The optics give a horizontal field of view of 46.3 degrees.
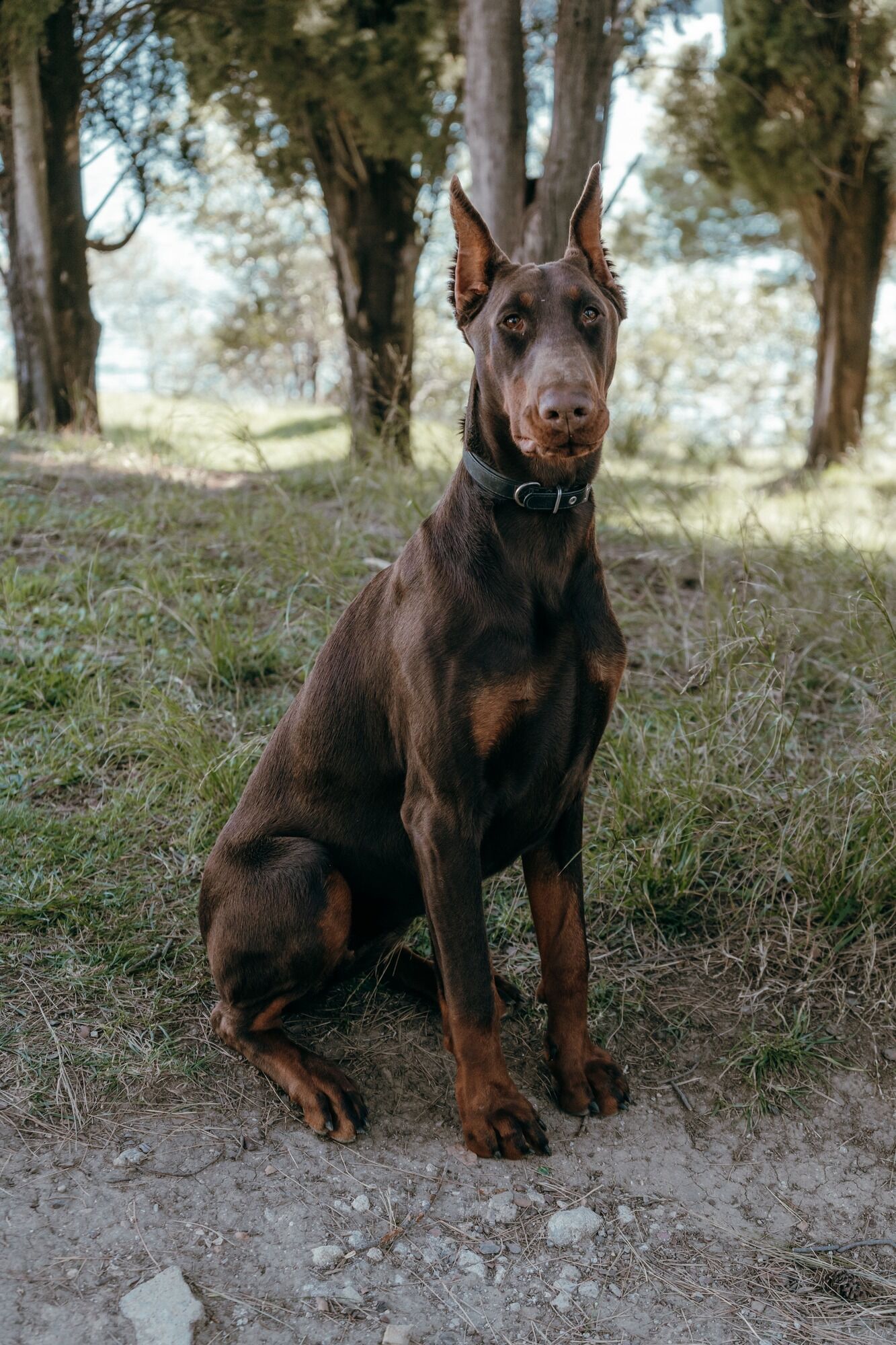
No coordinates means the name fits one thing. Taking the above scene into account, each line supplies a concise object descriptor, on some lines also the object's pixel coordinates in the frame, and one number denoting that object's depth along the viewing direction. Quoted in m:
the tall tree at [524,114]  4.98
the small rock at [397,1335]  1.87
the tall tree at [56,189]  7.58
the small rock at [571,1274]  2.08
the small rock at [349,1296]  1.97
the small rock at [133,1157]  2.28
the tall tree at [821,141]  7.99
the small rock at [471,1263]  2.08
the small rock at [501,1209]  2.21
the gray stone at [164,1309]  1.83
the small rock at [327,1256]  2.05
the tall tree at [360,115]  6.83
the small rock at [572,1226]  2.17
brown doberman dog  2.24
